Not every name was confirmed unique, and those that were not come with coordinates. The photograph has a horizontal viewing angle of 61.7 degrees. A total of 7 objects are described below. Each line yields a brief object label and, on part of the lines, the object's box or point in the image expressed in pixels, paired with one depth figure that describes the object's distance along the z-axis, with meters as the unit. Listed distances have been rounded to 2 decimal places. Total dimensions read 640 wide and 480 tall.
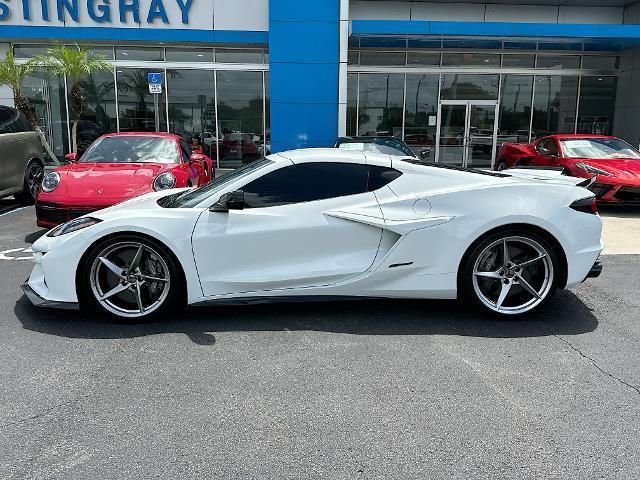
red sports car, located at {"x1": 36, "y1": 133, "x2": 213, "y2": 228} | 6.62
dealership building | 14.95
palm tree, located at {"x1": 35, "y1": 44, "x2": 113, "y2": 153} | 12.85
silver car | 9.52
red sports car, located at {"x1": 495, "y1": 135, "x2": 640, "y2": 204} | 9.40
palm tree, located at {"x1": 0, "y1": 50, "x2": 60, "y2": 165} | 12.73
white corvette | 4.16
